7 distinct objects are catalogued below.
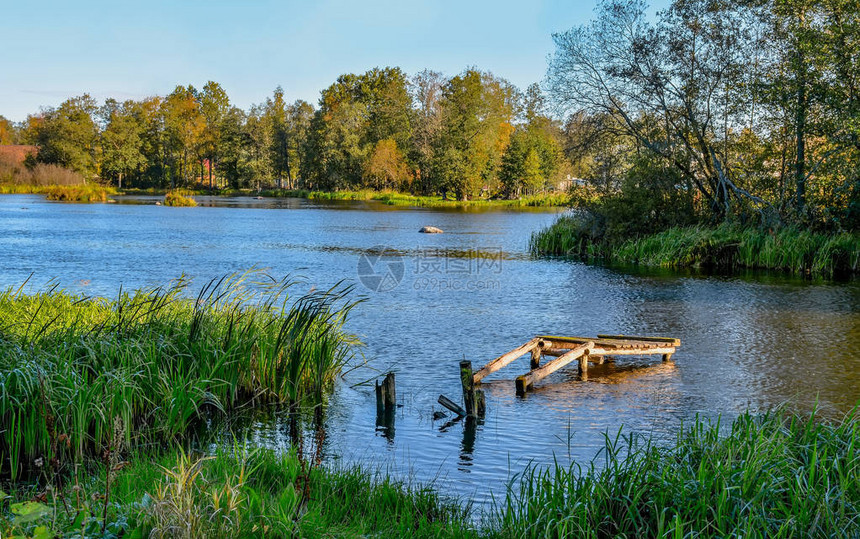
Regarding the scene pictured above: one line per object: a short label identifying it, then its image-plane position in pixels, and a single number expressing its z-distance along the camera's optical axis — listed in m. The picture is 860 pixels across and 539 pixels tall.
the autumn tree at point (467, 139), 80.00
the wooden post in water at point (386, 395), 9.10
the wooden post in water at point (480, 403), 9.02
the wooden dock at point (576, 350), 10.25
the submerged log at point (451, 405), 8.99
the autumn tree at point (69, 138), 97.12
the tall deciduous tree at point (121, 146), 105.81
